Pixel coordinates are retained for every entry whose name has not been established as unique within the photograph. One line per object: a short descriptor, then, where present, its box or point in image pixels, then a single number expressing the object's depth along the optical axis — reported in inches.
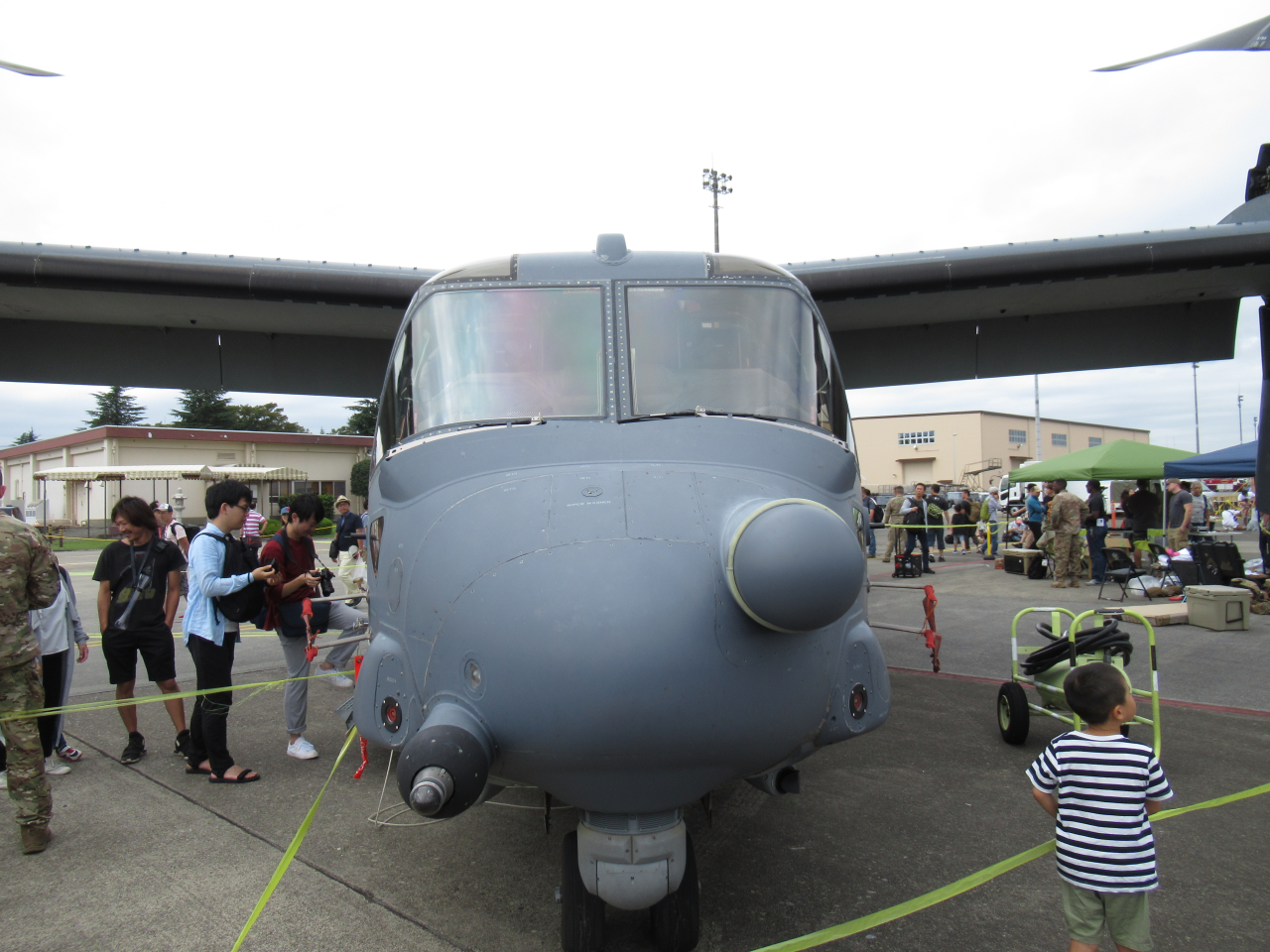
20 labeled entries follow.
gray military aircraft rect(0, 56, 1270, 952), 75.6
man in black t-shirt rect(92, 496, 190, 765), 183.9
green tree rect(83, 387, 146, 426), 2428.6
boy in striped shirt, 87.6
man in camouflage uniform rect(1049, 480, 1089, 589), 484.1
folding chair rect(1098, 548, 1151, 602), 420.8
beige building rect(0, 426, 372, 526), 1435.8
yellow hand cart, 174.2
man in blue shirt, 175.6
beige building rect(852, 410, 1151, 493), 2416.3
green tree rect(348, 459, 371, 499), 1478.8
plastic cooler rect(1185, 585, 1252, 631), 338.3
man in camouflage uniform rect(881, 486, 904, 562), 602.2
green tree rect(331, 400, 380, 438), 2416.3
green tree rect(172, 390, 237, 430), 2265.0
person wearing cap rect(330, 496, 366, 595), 349.3
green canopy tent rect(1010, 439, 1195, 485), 536.1
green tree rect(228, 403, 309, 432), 2400.3
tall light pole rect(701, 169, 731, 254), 1235.9
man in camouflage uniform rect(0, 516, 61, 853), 141.3
